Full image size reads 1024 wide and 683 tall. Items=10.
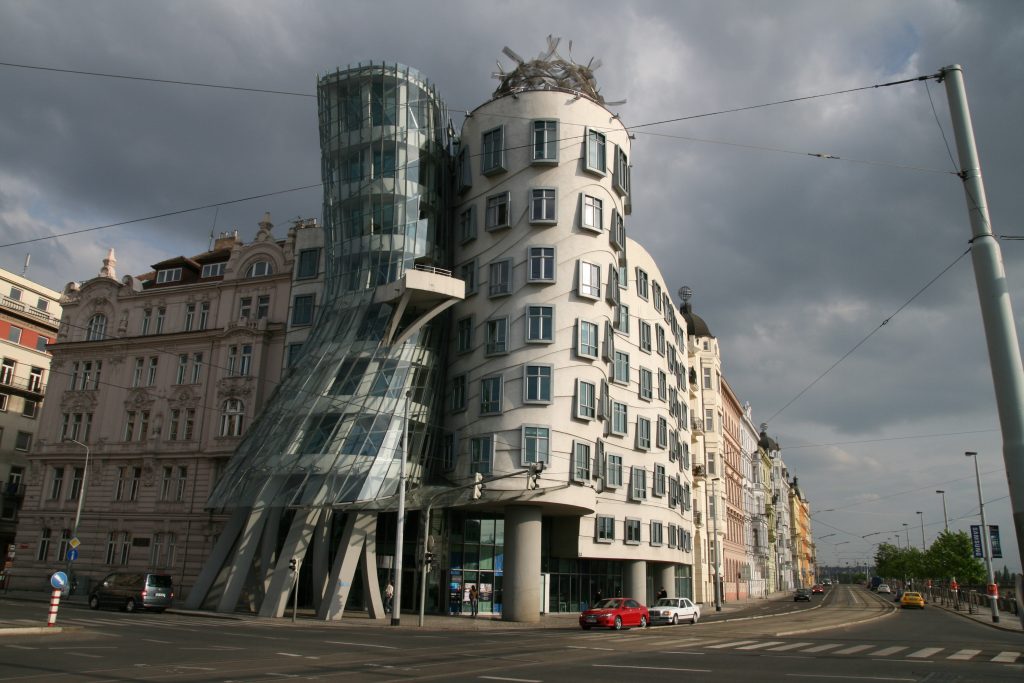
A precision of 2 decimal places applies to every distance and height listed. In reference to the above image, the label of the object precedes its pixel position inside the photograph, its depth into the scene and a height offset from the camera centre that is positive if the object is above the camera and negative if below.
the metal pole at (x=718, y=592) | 56.91 -2.37
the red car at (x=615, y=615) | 33.41 -2.44
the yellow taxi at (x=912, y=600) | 65.69 -3.05
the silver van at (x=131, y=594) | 37.81 -2.08
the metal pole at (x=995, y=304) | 6.57 +2.31
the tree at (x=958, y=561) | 77.38 +0.25
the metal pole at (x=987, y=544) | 47.93 +1.24
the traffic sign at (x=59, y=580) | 22.88 -0.91
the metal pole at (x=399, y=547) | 33.47 +0.29
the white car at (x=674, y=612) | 39.03 -2.61
